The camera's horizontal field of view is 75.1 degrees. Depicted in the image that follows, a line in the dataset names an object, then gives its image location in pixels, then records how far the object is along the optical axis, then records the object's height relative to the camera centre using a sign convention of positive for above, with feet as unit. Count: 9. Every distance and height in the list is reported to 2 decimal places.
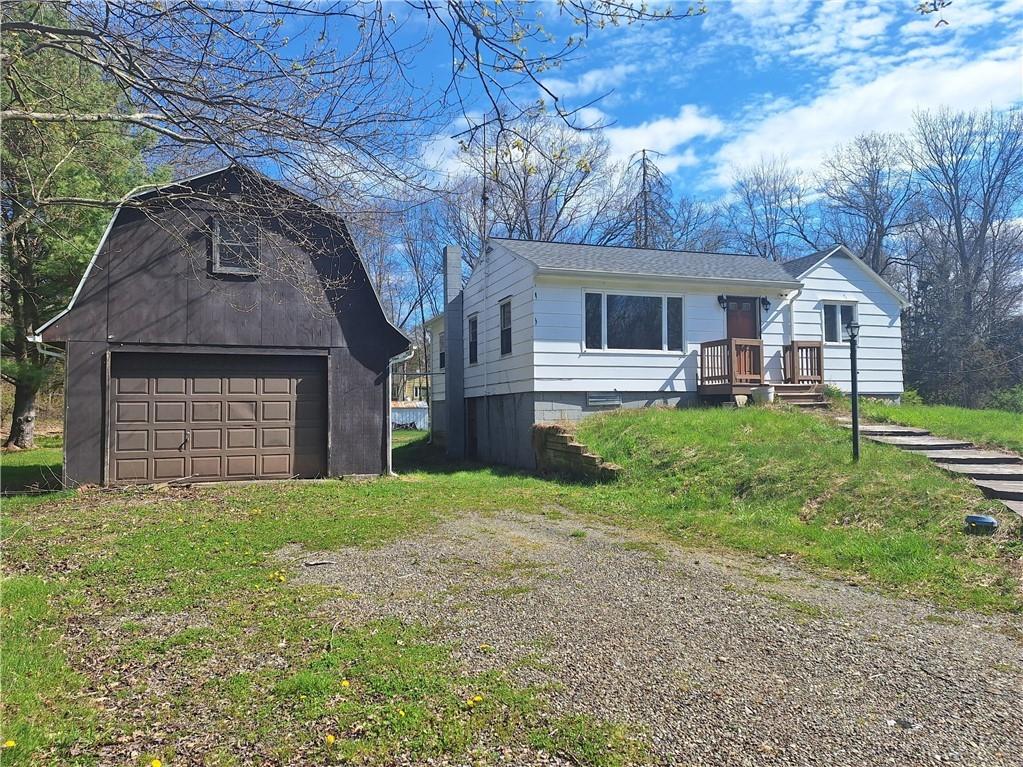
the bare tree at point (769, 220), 101.30 +26.92
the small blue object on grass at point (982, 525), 19.15 -3.86
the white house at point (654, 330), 41.73 +4.34
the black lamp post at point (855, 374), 26.78 +0.75
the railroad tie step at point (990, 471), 23.96 -2.94
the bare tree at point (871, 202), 91.61 +26.59
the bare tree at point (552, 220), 79.00 +23.23
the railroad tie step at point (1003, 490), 21.67 -3.28
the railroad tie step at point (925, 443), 29.53 -2.32
